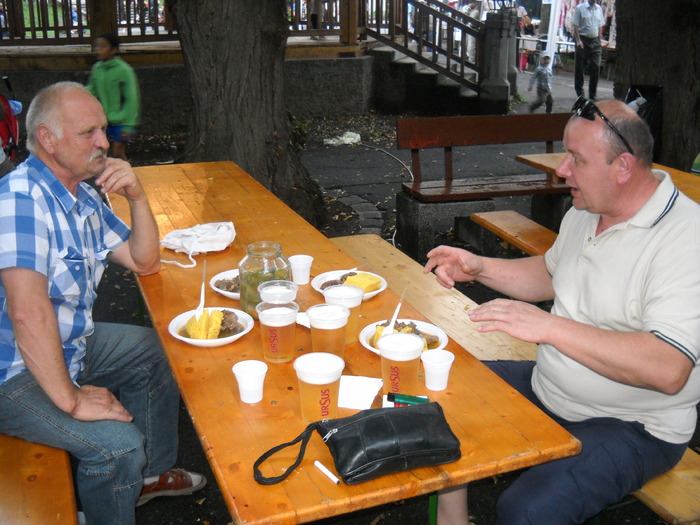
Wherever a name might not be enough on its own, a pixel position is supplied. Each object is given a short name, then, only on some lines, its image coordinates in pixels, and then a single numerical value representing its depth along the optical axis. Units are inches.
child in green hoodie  326.3
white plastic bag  133.8
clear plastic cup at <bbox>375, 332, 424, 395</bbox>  82.4
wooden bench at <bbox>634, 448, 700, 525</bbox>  92.6
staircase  538.9
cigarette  70.4
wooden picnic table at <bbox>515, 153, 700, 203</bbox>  191.2
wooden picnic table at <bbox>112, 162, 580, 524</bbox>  68.6
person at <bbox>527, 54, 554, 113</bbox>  519.2
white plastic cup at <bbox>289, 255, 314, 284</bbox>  117.9
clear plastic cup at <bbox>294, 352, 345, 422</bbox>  77.6
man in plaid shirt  96.9
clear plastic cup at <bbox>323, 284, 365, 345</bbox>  99.2
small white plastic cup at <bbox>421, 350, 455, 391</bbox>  86.0
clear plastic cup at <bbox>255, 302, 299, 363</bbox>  89.0
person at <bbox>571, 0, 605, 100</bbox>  574.5
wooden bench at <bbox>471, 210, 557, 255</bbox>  185.8
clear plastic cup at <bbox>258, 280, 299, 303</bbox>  97.6
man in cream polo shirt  87.6
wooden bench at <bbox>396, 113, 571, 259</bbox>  244.2
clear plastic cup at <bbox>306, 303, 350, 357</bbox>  88.7
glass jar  105.4
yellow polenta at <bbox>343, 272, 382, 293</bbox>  112.4
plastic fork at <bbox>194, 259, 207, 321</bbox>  100.2
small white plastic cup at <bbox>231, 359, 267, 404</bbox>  82.5
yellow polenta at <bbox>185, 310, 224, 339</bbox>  98.6
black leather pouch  69.7
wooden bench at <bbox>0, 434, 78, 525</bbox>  87.1
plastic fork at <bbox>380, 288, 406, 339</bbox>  94.7
